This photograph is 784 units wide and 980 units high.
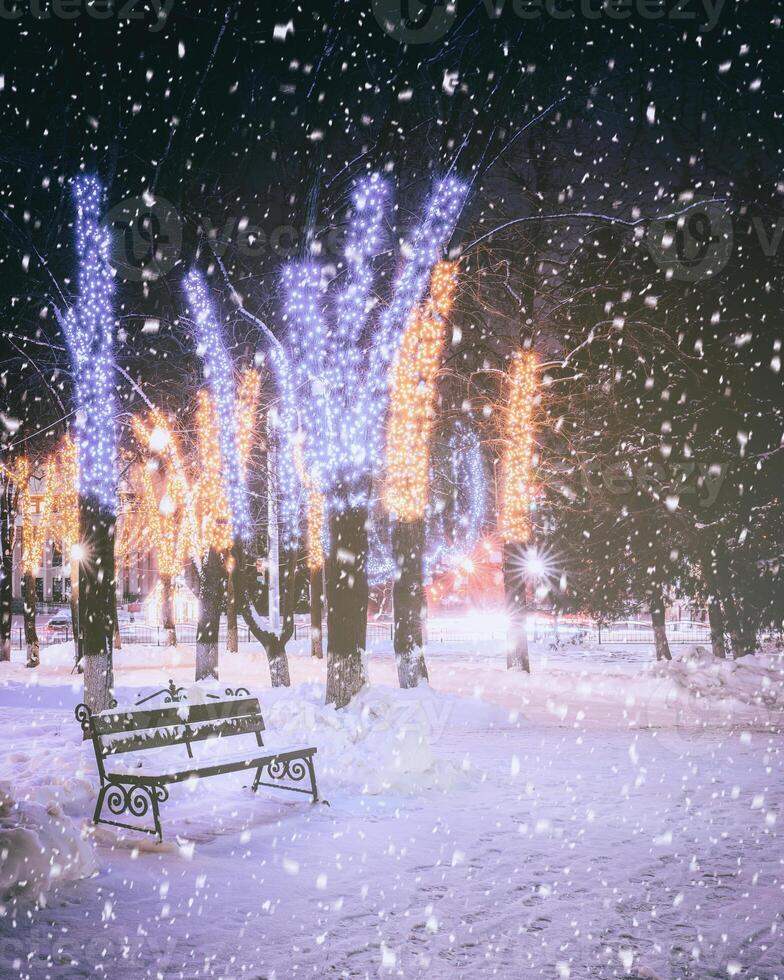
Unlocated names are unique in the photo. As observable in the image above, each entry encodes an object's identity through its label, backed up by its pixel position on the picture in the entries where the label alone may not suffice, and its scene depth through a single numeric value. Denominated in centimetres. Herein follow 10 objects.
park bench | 754
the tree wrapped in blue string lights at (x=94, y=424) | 1266
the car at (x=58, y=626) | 4884
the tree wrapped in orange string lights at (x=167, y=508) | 2012
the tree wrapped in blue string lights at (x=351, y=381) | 1263
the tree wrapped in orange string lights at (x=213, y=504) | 1838
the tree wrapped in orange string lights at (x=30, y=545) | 2745
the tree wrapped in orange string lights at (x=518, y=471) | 2016
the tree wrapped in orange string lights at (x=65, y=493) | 2794
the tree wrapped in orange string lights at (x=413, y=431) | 1590
